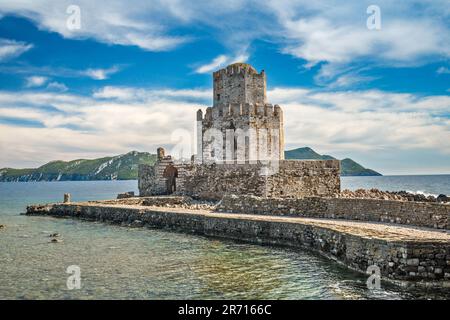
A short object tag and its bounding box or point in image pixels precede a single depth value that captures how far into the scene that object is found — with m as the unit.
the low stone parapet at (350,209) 14.40
